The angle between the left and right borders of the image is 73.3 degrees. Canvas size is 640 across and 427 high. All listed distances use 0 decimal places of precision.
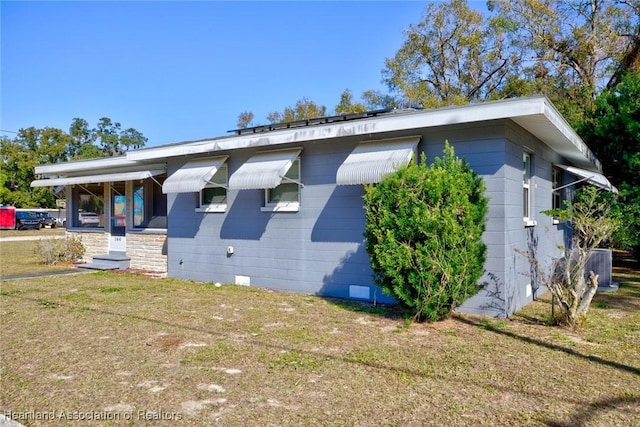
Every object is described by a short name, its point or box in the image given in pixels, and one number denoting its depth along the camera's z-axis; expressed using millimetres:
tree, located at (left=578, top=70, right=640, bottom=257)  11711
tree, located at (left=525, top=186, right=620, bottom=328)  5883
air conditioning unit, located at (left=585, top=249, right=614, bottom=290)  9500
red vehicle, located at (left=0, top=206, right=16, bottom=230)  39597
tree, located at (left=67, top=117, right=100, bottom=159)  57312
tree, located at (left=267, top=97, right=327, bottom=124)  33719
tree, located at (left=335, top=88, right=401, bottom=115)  30012
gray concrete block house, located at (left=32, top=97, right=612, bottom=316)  6836
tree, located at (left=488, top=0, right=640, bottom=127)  20547
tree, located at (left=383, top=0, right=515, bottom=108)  26062
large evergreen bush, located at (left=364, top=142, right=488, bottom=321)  5949
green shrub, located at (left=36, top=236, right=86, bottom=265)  13797
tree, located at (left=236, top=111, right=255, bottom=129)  38594
